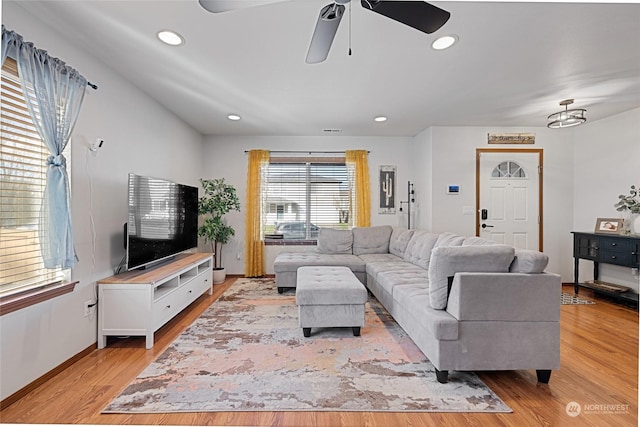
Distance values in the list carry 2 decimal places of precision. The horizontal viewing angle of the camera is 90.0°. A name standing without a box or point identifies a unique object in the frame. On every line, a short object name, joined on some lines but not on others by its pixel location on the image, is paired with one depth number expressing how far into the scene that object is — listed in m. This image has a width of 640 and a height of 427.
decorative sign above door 5.01
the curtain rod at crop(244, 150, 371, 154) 5.68
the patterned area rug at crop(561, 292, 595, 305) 4.10
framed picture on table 4.21
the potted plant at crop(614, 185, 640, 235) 3.99
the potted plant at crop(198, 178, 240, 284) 5.04
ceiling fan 1.54
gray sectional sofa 2.14
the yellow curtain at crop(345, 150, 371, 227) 5.63
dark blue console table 3.85
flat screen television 2.98
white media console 2.74
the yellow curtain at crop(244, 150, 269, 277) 5.55
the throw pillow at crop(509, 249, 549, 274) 2.19
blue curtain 2.11
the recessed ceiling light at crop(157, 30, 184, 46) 2.36
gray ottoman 2.97
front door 5.02
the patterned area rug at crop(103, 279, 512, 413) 1.96
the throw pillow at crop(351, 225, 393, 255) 5.16
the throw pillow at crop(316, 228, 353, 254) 5.17
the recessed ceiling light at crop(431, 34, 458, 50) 2.44
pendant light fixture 3.74
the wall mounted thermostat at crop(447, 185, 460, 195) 5.00
